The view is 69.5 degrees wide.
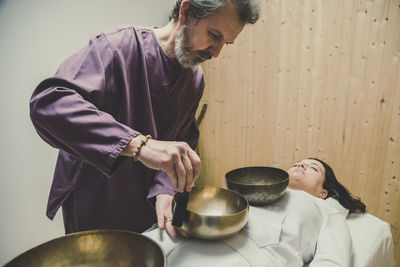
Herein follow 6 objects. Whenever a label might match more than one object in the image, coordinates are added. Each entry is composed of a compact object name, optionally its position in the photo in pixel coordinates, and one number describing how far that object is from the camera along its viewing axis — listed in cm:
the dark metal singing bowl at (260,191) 147
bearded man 83
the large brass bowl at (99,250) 88
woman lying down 107
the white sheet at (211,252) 103
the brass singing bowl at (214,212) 104
